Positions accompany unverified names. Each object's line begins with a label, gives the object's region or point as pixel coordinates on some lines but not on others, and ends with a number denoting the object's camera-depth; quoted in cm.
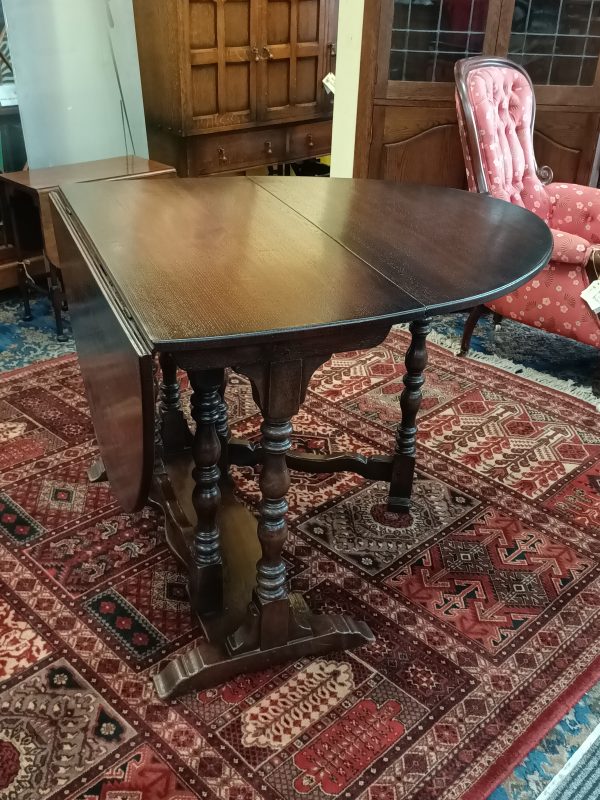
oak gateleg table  128
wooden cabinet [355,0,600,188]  342
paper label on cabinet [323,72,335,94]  375
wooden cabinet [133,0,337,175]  363
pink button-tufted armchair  276
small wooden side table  301
